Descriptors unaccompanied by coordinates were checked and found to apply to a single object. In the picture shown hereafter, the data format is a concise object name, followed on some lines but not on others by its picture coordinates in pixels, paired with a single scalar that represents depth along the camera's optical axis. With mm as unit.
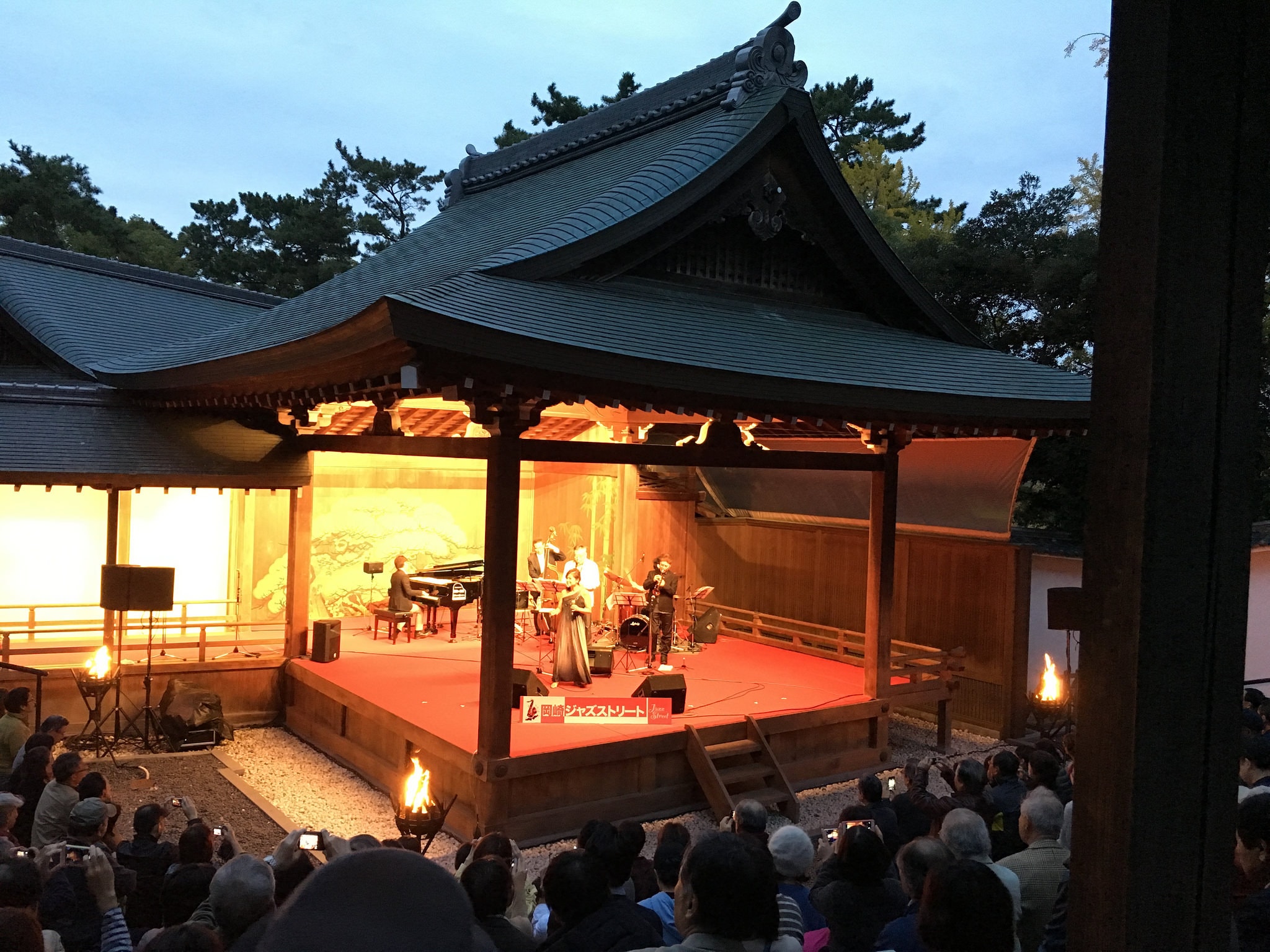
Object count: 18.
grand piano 12445
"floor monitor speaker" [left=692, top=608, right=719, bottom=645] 12273
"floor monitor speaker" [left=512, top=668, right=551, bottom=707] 8586
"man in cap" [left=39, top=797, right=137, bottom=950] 3525
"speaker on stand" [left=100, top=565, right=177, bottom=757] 8805
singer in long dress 9781
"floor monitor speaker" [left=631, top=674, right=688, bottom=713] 8695
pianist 12242
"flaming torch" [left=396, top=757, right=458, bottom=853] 5672
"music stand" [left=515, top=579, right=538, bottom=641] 13062
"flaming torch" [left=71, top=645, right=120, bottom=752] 8930
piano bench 12148
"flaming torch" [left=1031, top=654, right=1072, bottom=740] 8547
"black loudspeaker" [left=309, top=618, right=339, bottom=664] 10508
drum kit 11727
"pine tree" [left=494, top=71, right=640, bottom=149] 30078
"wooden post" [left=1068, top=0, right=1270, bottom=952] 1942
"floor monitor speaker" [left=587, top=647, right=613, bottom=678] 10516
